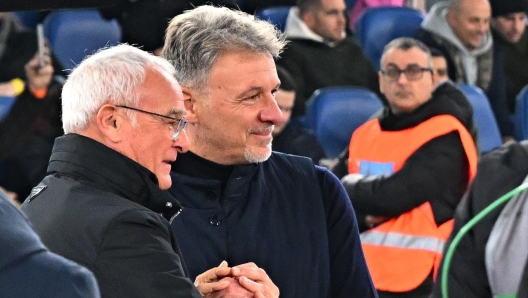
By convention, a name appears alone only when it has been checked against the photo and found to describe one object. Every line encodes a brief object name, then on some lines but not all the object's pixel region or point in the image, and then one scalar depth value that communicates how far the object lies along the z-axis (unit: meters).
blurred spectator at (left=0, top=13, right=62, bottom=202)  9.92
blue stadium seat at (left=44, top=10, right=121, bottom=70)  11.90
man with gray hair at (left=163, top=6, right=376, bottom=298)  4.48
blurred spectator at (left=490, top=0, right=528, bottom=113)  13.32
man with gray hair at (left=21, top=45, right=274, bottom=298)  3.50
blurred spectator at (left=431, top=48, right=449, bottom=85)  11.14
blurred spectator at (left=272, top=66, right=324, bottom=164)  10.10
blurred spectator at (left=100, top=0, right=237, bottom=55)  10.69
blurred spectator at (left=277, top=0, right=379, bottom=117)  11.78
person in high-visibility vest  8.05
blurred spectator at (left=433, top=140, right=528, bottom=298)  3.93
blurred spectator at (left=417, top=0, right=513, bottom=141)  12.17
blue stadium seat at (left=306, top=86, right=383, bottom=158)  10.52
